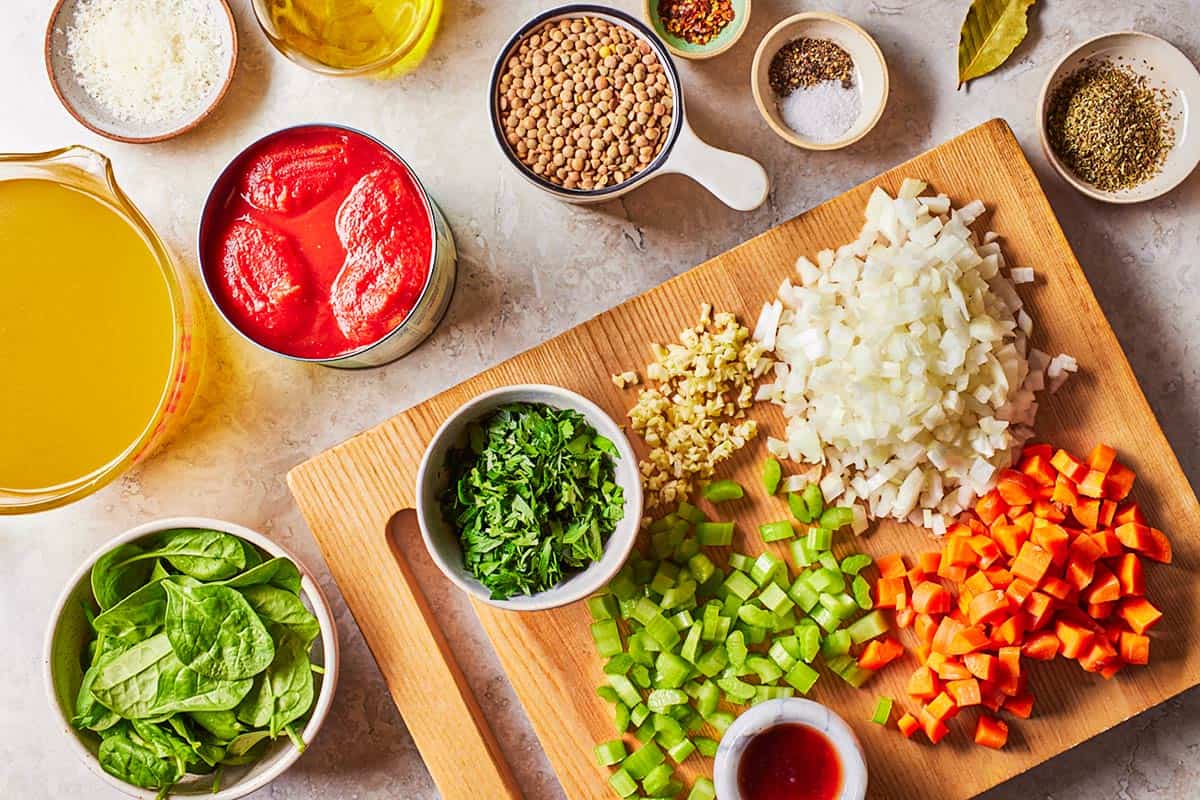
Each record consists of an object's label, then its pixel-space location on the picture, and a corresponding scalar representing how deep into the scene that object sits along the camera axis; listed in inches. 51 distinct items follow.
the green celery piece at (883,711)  29.1
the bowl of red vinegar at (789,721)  27.9
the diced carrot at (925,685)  28.9
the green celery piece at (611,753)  29.1
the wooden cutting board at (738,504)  29.4
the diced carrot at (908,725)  29.0
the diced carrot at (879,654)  29.0
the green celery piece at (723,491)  29.3
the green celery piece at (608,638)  29.3
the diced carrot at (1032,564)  28.3
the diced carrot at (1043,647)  28.7
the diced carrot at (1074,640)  28.5
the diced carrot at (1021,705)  28.9
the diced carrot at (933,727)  28.8
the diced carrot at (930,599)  28.8
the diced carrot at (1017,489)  29.0
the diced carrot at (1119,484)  29.1
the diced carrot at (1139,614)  28.7
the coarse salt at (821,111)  30.5
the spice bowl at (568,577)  27.7
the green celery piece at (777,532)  29.3
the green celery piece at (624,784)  29.1
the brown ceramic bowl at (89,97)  30.6
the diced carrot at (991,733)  28.8
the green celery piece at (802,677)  28.9
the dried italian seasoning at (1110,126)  30.3
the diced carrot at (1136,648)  28.7
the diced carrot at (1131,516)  29.0
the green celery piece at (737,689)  29.0
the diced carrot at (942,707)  28.7
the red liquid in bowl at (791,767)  28.1
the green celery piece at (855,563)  29.3
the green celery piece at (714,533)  29.3
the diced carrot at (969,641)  28.4
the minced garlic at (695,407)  29.3
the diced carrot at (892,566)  29.2
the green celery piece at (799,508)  29.4
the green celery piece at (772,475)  29.4
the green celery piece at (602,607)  29.3
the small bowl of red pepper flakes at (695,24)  30.4
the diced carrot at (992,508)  29.1
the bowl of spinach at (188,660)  28.5
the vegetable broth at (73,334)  28.8
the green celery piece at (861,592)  29.2
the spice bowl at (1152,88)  30.3
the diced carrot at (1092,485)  28.8
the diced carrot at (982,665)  28.4
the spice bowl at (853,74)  30.2
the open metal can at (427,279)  28.7
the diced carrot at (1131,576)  28.8
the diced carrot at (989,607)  28.3
